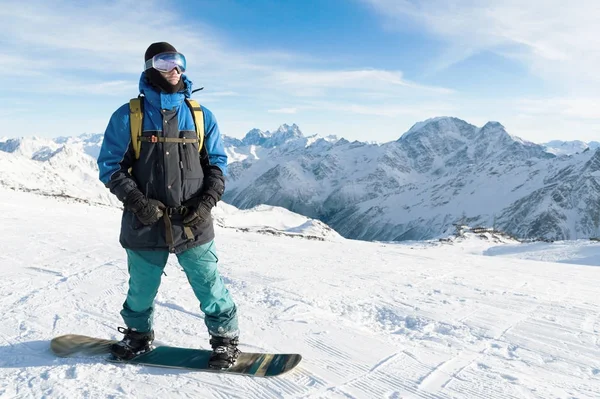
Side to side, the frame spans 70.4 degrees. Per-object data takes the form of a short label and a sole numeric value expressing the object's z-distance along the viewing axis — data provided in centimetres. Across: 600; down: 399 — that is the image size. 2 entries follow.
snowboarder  432
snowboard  463
